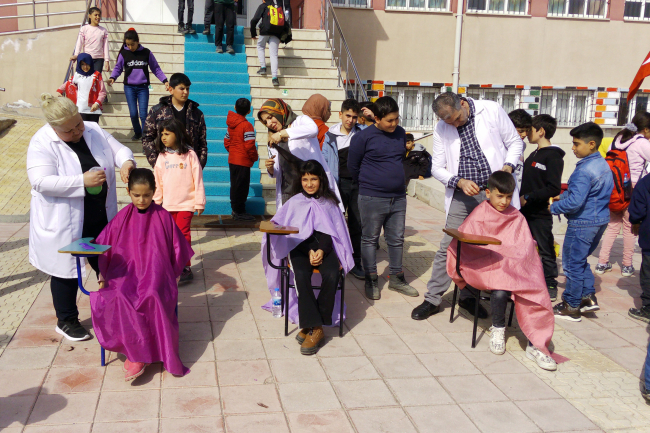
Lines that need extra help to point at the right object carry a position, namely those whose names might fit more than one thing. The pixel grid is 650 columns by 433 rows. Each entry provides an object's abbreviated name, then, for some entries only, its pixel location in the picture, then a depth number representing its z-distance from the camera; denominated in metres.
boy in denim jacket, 4.87
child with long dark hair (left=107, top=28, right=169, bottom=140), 8.60
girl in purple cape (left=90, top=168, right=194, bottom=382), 3.64
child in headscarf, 8.59
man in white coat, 4.66
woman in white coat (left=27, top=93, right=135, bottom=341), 3.92
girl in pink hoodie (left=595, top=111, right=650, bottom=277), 6.42
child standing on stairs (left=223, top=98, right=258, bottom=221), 7.48
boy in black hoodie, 5.25
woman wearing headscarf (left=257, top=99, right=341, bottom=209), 4.95
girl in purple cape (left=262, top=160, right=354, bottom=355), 4.25
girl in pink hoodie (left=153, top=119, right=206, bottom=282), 5.33
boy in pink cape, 4.13
